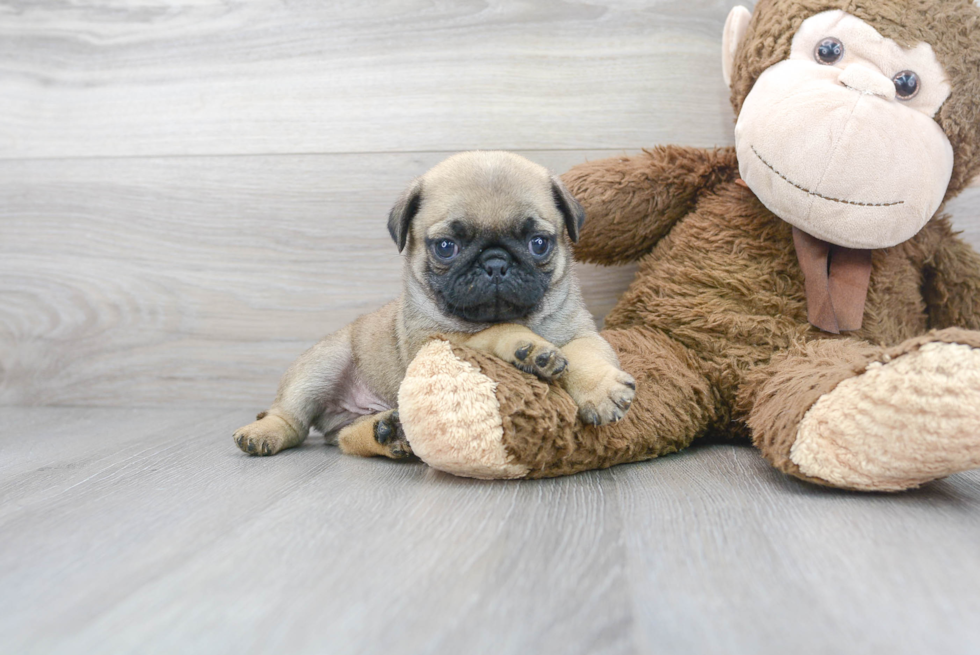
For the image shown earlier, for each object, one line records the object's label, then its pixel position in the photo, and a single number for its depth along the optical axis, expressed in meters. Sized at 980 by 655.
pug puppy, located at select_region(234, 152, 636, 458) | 0.52
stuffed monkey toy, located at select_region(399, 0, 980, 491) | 0.47
